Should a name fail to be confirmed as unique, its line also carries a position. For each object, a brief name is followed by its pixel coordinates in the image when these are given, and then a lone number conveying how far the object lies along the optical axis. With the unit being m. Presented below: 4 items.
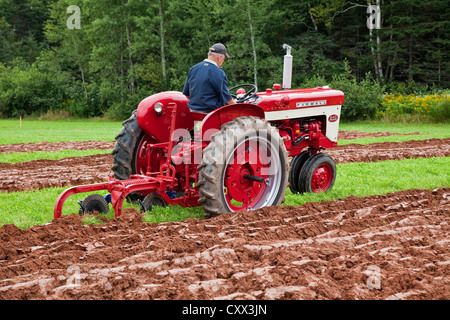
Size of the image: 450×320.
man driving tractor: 10.49
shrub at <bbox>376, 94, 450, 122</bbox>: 41.22
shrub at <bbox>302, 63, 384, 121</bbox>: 46.81
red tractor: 9.86
